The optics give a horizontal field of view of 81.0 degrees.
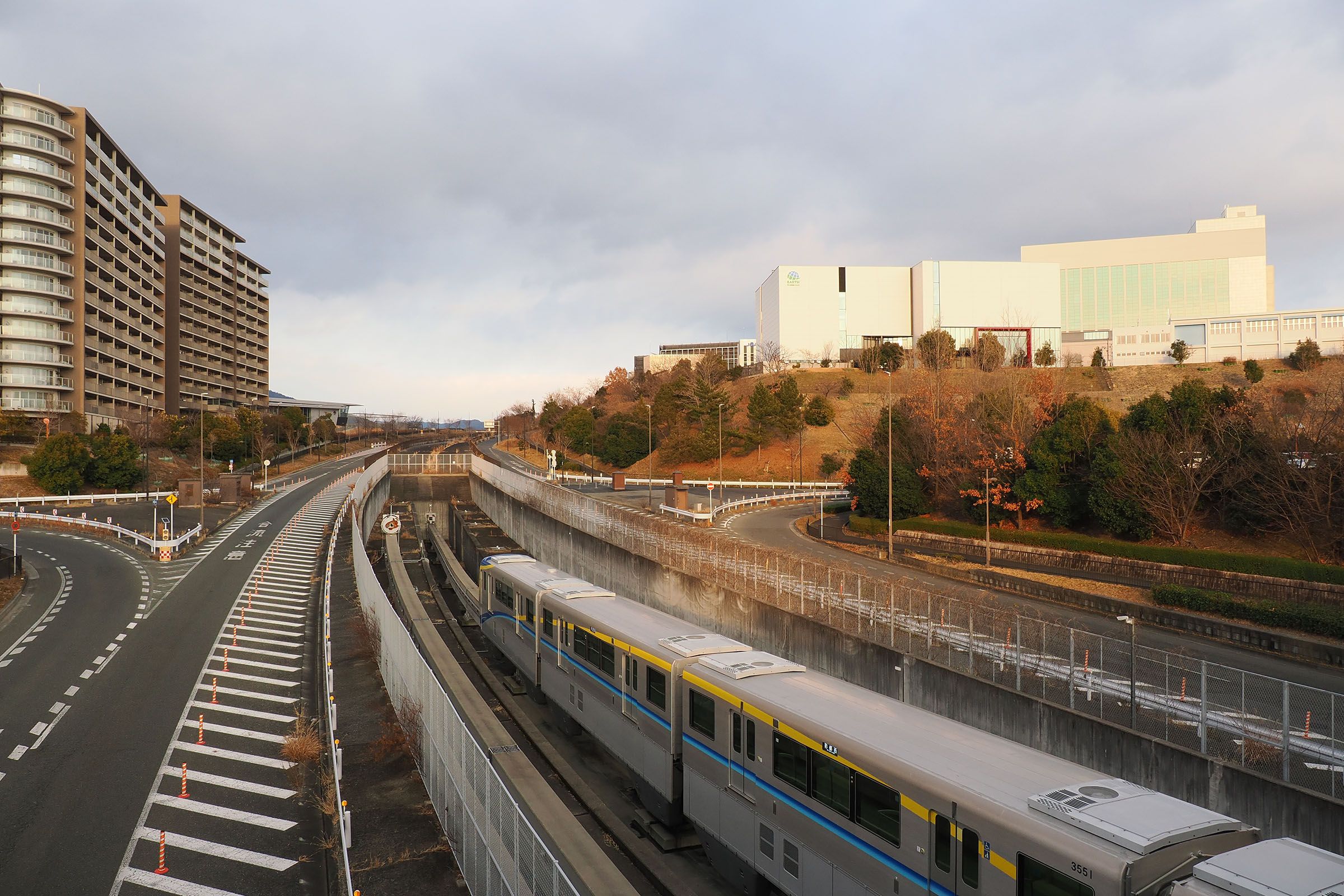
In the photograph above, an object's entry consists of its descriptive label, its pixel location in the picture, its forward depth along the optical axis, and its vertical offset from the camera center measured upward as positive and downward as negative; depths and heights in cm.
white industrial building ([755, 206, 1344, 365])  11888 +2304
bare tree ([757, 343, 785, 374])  12201 +1431
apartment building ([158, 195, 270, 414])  11831 +2204
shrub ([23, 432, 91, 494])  6144 -119
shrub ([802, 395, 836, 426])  8519 +330
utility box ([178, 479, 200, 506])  5691 -322
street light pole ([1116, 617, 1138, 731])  1406 -485
